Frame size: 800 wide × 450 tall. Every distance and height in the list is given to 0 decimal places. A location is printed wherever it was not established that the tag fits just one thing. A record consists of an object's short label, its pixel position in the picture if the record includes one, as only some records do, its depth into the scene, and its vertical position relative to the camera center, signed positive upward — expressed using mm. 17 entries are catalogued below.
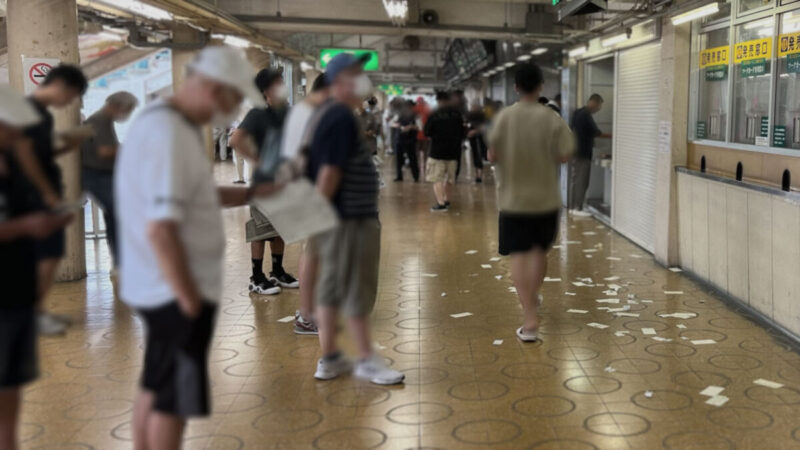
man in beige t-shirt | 4195 -78
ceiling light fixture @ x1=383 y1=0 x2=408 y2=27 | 9891 +1828
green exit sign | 17766 +2108
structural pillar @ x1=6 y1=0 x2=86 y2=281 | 6715 +980
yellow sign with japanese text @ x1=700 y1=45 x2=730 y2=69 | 6609 +746
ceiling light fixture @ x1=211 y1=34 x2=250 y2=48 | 11773 +1681
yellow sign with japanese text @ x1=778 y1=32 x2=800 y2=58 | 5340 +675
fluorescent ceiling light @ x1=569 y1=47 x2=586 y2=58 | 10953 +1320
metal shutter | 8469 -7
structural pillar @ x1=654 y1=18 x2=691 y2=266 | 7336 +151
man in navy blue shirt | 2451 -194
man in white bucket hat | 2318 -254
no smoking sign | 6609 +692
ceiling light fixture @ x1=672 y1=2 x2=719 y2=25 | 6176 +1076
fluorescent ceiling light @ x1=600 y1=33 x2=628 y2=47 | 9141 +1262
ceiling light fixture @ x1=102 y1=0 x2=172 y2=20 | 7610 +1500
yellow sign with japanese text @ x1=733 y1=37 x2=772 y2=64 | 5793 +708
